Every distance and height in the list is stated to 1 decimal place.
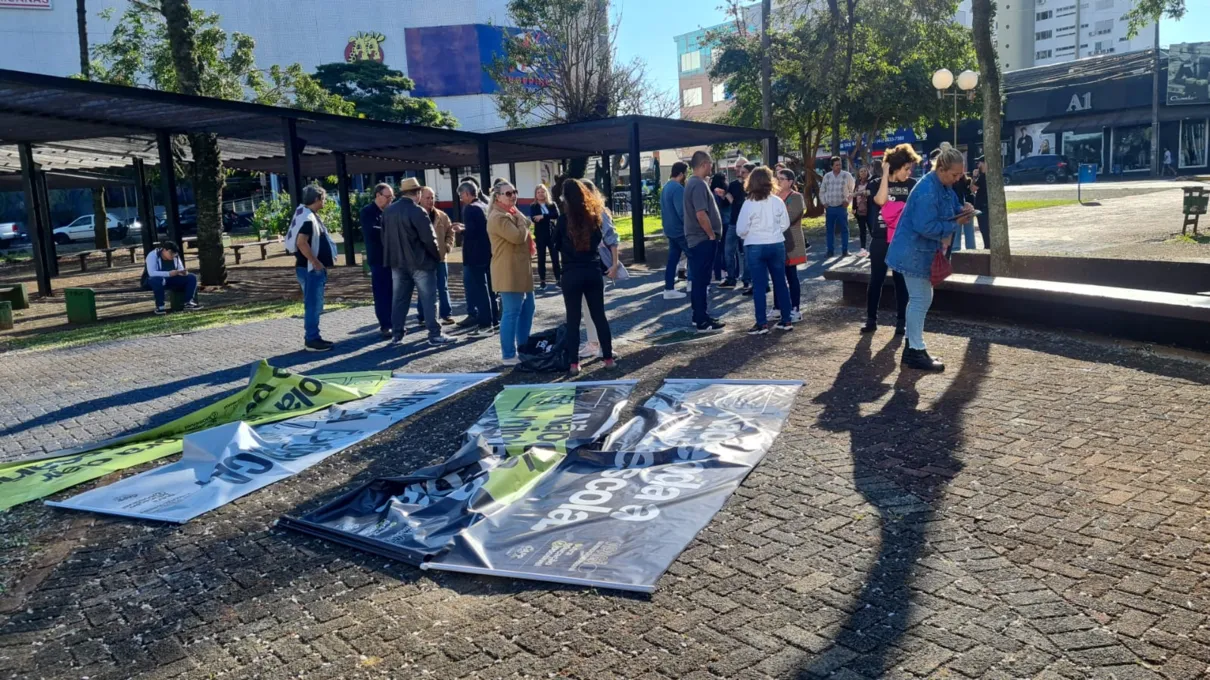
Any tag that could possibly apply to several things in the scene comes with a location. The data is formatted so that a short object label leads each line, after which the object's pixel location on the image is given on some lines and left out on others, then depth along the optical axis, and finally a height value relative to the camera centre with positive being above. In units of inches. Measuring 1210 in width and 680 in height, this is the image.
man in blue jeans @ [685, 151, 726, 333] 373.4 -8.9
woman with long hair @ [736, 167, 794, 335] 343.0 -9.1
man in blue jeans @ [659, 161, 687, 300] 459.5 -2.9
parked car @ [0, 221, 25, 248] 1523.1 +33.7
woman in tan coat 326.0 -12.4
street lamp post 725.7 +92.8
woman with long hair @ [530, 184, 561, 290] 490.7 +3.4
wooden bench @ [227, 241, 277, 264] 973.8 -8.4
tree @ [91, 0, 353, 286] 669.9 +177.5
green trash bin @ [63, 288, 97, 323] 551.8 -33.7
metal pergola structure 494.3 +74.9
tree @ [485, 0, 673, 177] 1227.9 +217.8
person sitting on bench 563.8 -17.8
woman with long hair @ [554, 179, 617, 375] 297.0 -13.5
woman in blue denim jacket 275.7 -11.5
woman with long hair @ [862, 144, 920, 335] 321.7 -4.0
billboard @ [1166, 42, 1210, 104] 1765.5 +203.0
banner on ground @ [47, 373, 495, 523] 206.1 -56.4
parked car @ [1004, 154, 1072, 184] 1795.0 +38.9
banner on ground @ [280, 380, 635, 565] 175.9 -56.7
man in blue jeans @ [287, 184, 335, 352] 375.9 -9.6
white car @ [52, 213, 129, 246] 1617.9 +34.5
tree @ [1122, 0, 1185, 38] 549.3 +104.7
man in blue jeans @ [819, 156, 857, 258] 624.4 +5.1
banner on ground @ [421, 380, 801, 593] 158.7 -58.4
